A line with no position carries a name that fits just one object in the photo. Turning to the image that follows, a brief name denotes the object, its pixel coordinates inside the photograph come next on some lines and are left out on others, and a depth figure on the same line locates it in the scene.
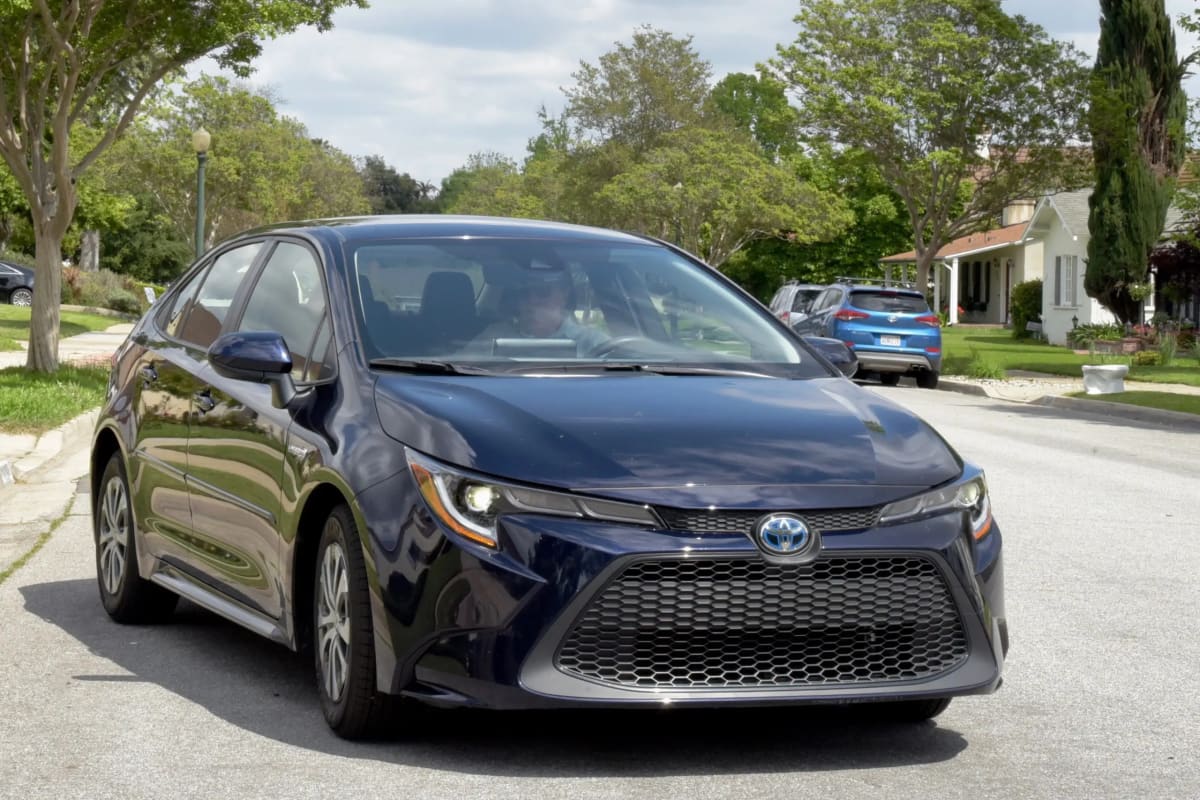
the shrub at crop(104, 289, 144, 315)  54.72
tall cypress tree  40.56
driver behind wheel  6.26
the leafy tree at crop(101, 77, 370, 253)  66.69
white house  49.41
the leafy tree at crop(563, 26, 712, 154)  80.88
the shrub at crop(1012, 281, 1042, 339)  53.47
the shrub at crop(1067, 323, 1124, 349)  44.34
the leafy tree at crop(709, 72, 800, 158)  127.62
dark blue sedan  5.00
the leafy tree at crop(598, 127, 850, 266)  68.50
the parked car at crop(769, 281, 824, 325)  35.59
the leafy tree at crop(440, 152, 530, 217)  115.94
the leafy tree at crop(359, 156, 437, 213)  162.38
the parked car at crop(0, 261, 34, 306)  55.45
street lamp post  36.91
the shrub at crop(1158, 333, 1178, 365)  35.88
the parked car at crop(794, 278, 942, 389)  30.33
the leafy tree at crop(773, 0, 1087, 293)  42.72
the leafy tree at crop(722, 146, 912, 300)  77.06
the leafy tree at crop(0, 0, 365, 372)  21.62
